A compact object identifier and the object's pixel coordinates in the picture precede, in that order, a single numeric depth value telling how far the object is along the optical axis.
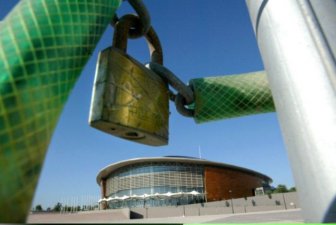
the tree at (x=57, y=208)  48.34
